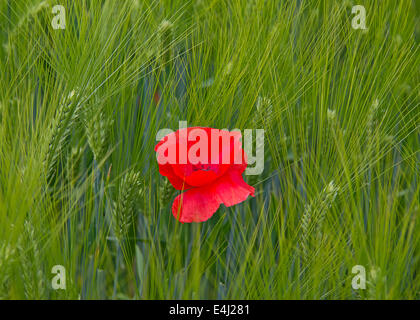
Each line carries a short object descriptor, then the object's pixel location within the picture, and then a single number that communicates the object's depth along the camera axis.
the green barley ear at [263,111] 1.96
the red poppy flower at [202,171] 1.91
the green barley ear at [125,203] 1.92
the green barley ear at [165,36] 1.98
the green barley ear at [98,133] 1.94
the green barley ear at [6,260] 1.87
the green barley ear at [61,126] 1.91
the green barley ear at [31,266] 1.89
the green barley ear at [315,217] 1.92
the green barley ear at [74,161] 1.96
